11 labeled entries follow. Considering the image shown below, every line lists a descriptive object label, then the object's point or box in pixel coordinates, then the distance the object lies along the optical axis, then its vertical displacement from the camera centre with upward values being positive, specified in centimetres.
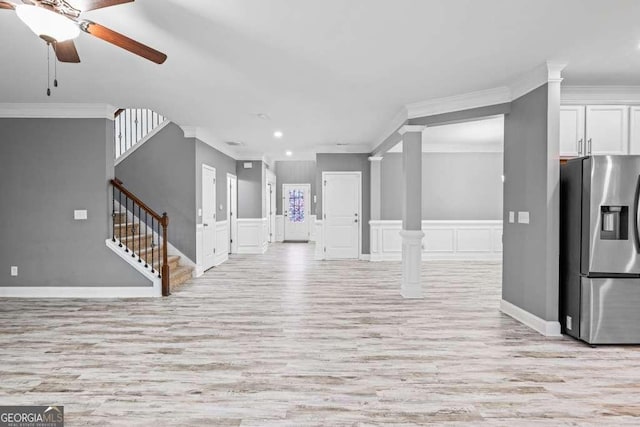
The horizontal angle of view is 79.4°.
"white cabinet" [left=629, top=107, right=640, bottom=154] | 415 +82
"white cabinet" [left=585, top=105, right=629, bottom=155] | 414 +86
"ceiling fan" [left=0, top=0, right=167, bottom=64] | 201 +105
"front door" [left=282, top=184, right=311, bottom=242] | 1392 -9
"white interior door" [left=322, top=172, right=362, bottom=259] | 916 -13
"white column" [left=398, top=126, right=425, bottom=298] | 533 -2
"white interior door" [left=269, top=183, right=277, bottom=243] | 1336 -29
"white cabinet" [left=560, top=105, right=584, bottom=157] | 409 +83
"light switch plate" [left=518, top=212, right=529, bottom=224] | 414 -9
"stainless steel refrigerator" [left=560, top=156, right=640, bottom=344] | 347 -38
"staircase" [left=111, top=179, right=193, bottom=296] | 543 -55
